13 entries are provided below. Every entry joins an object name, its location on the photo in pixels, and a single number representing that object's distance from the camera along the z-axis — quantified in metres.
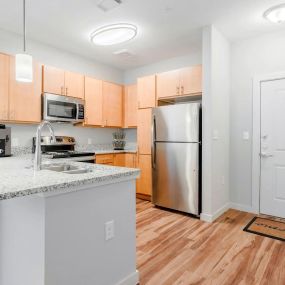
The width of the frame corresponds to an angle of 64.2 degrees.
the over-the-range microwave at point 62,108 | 3.45
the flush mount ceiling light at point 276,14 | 2.56
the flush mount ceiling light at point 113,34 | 2.96
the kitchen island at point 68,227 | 1.21
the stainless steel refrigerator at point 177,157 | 3.17
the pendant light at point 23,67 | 2.00
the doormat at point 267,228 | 2.64
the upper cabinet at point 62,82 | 3.52
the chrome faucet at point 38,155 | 1.61
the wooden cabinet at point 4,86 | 3.02
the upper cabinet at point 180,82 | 3.48
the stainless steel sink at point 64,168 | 1.86
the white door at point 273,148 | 3.18
